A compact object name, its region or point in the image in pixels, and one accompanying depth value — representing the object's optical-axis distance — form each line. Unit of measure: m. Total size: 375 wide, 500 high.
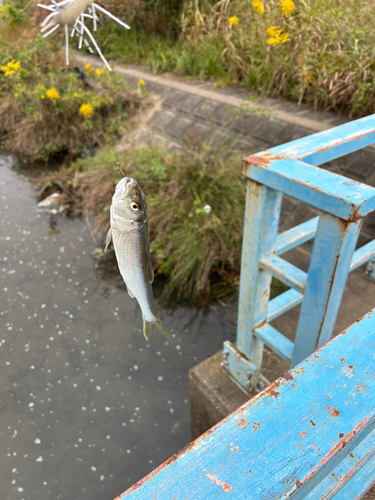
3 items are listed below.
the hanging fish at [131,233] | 0.53
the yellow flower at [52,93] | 4.93
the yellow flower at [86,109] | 3.64
